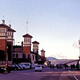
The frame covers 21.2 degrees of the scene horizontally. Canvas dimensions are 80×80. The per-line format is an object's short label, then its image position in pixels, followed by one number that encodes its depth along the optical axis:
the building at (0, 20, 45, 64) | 62.88
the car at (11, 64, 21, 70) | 57.75
